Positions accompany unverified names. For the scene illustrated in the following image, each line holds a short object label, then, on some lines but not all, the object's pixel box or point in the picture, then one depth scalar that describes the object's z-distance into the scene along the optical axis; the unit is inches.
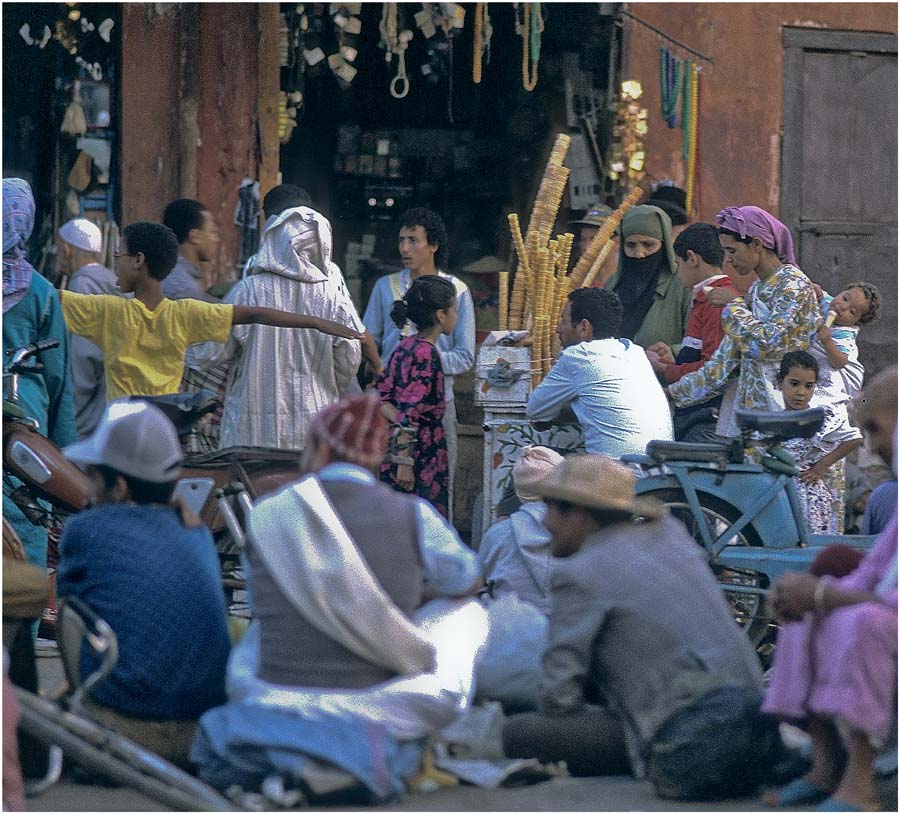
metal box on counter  623.5
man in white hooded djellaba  585.9
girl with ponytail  603.2
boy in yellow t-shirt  541.3
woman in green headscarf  623.8
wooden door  811.4
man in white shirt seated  549.3
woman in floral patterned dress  546.6
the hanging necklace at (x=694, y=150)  790.5
